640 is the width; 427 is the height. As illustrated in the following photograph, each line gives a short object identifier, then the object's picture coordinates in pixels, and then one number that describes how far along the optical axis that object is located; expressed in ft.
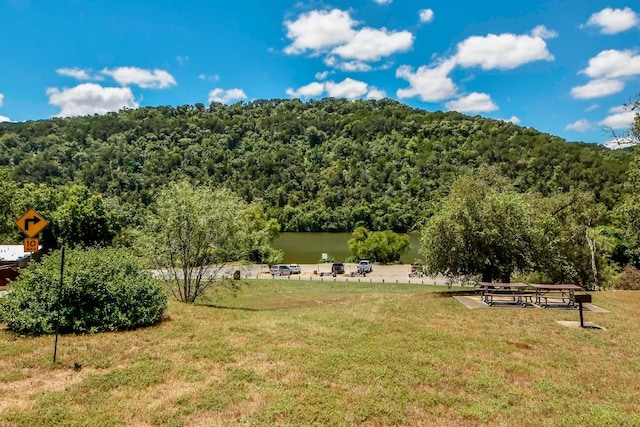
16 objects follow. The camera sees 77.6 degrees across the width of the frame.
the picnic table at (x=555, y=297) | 46.69
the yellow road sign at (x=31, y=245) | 25.67
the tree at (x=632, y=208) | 66.08
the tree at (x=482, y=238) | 60.44
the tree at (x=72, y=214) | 126.93
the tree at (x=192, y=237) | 53.36
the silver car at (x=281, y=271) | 149.46
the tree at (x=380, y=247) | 201.98
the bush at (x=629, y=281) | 76.97
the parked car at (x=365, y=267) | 155.20
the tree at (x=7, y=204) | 93.35
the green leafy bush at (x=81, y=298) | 29.30
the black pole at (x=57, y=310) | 23.57
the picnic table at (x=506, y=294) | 48.48
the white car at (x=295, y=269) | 152.66
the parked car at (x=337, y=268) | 153.02
